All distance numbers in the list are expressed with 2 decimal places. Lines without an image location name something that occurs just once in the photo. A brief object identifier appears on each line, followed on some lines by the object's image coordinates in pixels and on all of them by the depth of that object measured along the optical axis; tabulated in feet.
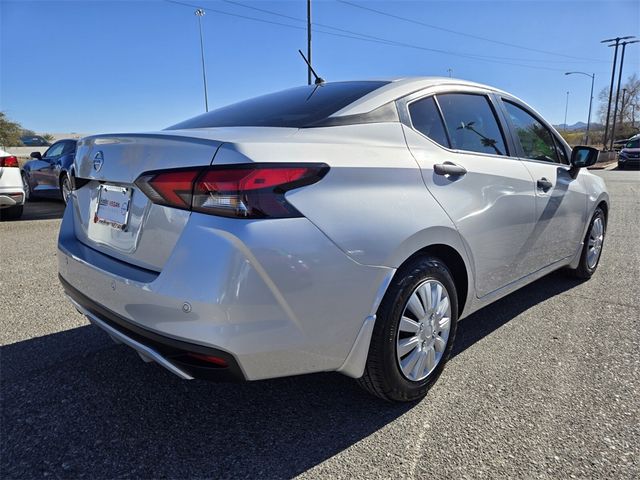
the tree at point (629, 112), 213.46
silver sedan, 5.68
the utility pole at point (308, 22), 58.54
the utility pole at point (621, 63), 125.70
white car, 24.03
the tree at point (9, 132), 115.24
